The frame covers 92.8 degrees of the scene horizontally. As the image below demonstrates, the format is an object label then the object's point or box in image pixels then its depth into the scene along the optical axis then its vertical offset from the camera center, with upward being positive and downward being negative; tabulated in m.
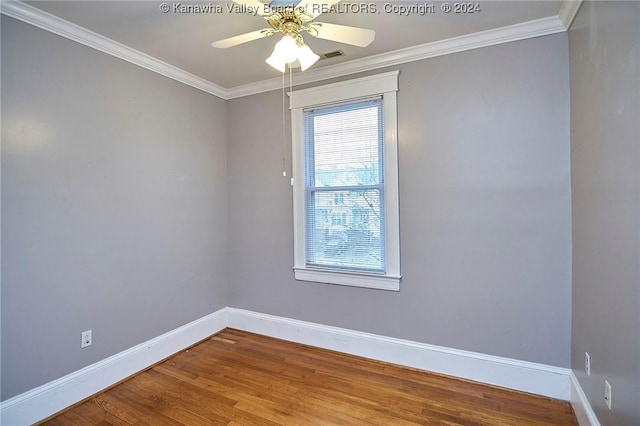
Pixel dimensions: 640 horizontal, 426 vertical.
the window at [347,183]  2.58 +0.27
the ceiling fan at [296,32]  1.48 +0.98
